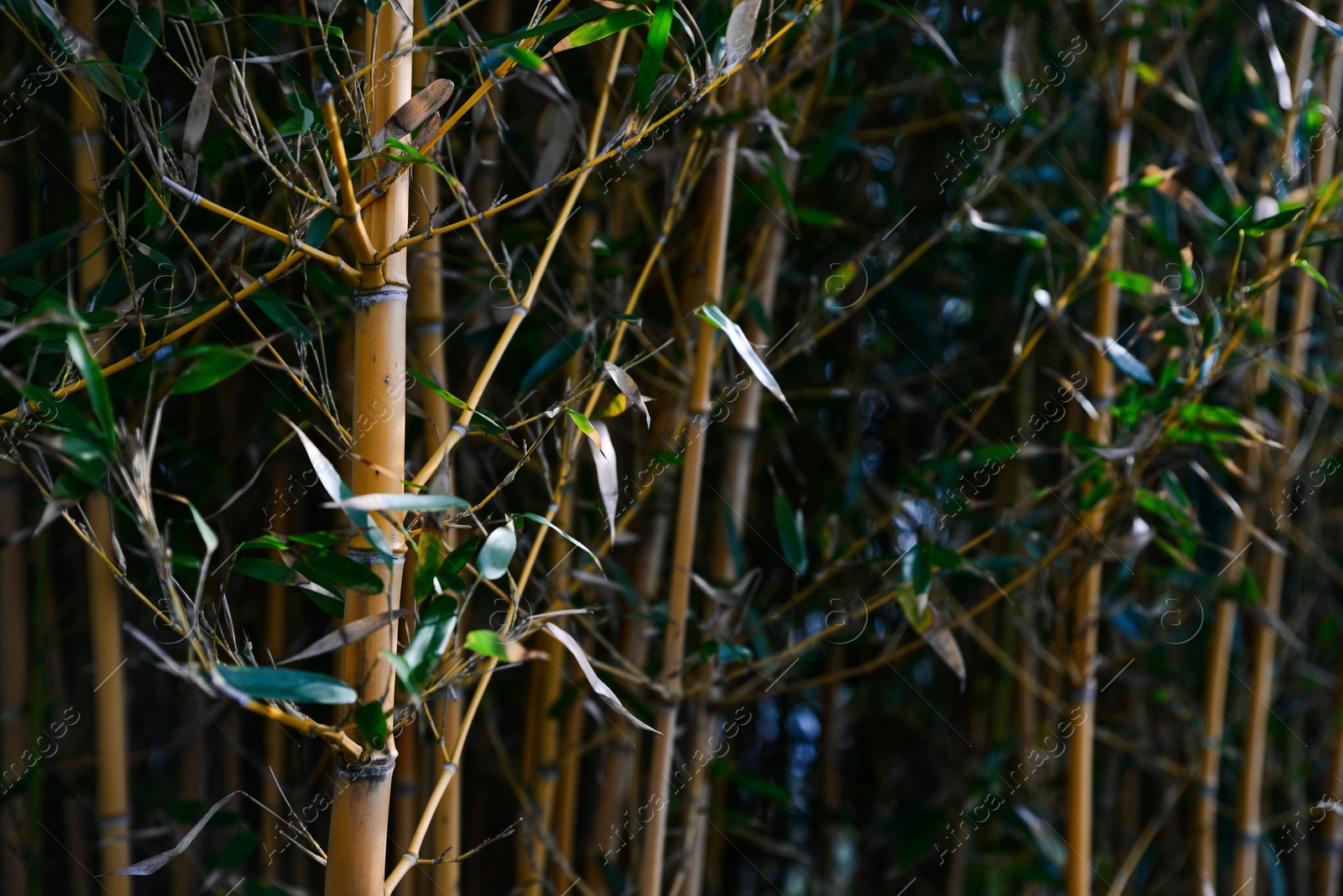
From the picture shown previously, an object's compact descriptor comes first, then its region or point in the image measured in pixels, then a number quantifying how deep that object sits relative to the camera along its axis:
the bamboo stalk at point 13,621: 2.72
